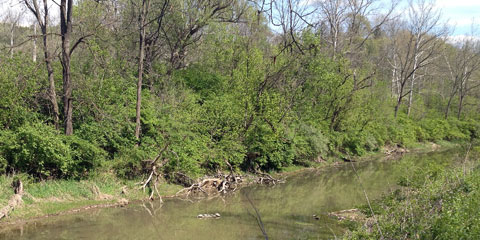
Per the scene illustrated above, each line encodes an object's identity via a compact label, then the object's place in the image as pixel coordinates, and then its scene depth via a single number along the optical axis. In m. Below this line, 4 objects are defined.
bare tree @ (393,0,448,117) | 46.56
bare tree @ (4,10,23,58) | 36.05
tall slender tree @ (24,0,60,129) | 16.92
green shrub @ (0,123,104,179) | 14.48
